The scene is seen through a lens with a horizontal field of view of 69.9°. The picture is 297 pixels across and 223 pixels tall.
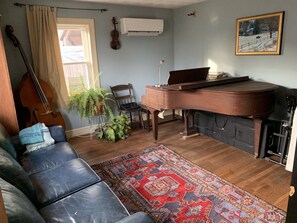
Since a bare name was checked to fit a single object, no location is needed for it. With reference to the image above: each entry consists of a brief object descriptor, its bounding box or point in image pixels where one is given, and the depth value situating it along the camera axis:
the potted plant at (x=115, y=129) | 3.76
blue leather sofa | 1.23
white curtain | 3.35
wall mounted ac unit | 4.06
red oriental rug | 1.99
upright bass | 3.12
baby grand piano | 2.63
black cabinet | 3.11
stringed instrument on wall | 4.08
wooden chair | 4.14
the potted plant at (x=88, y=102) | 3.69
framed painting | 3.03
